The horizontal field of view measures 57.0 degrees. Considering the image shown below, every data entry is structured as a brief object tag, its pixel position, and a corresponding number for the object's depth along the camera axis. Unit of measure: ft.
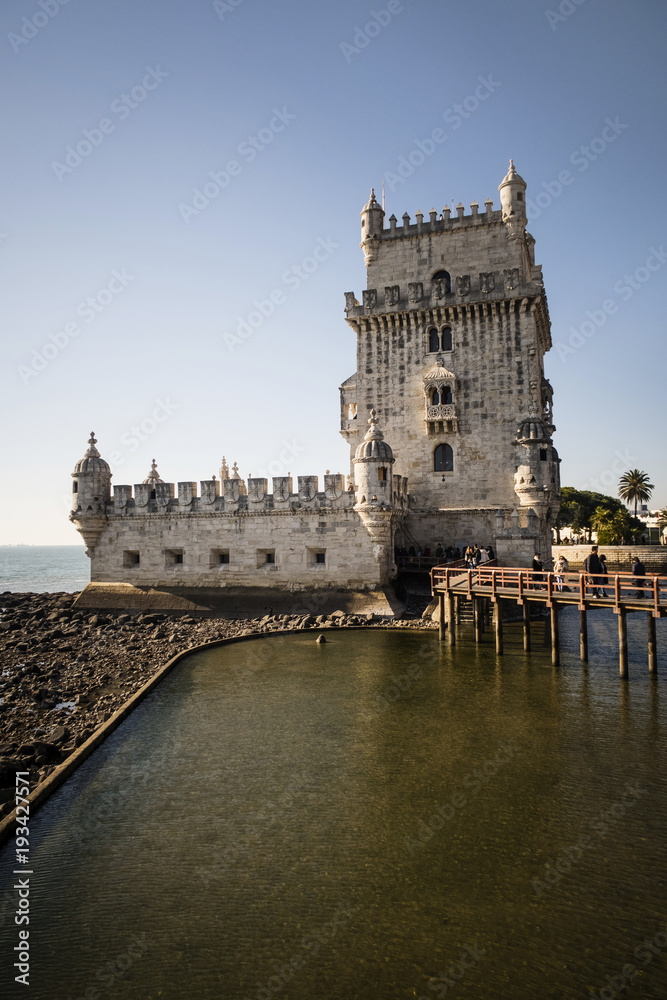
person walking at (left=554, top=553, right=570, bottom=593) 74.49
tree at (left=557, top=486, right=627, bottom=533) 203.00
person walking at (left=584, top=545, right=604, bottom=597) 61.92
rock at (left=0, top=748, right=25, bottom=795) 33.65
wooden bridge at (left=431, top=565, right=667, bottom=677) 51.50
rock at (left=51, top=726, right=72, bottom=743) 39.19
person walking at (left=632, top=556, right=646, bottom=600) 61.24
